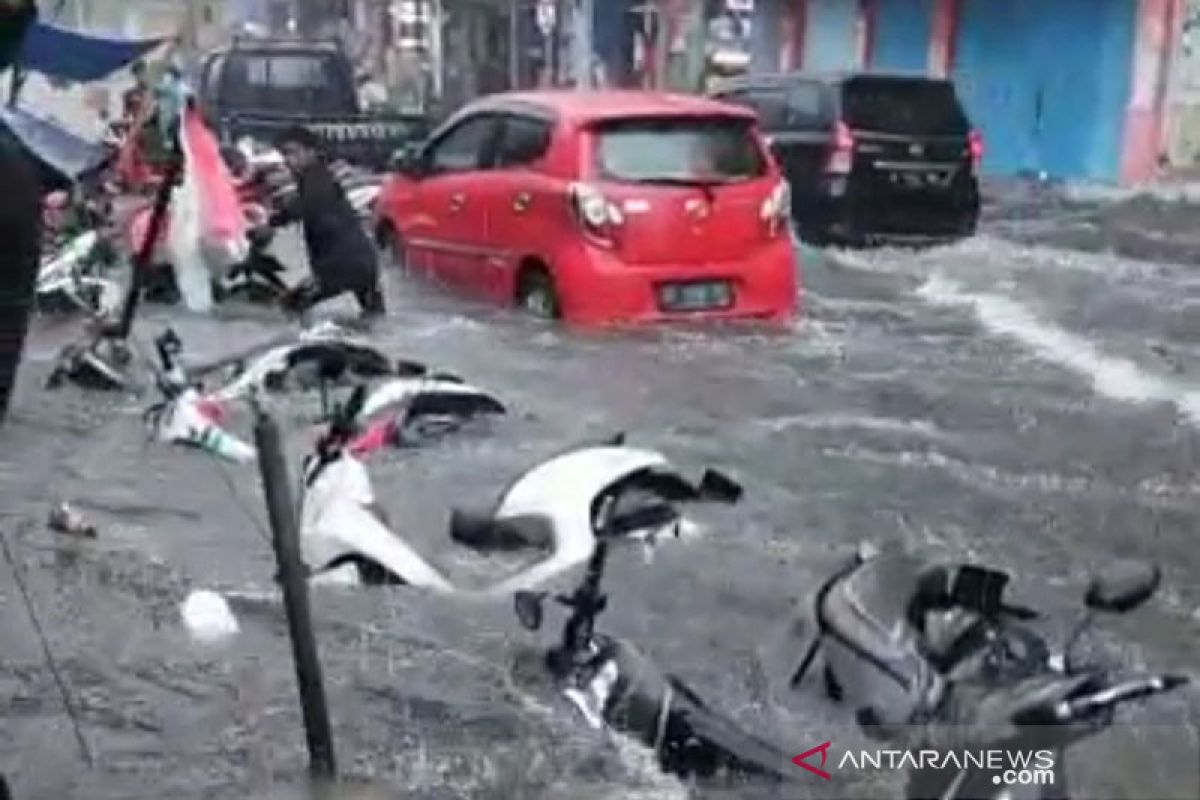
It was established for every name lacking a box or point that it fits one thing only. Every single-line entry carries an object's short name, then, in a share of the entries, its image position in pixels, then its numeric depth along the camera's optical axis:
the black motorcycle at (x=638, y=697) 5.81
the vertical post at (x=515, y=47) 50.44
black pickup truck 27.38
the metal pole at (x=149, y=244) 13.43
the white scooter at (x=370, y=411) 10.56
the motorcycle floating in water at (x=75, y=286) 15.30
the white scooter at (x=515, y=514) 7.66
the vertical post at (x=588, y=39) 45.12
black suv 21.41
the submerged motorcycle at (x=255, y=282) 16.20
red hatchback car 14.34
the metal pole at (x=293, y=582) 5.65
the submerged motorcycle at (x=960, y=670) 4.39
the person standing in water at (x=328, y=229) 14.72
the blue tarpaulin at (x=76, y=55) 12.85
